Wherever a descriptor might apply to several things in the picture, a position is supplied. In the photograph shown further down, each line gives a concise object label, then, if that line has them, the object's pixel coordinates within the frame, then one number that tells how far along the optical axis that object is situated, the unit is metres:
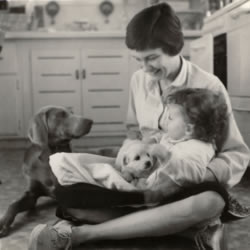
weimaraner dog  1.71
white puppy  1.21
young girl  1.17
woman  1.18
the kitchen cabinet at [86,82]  3.45
